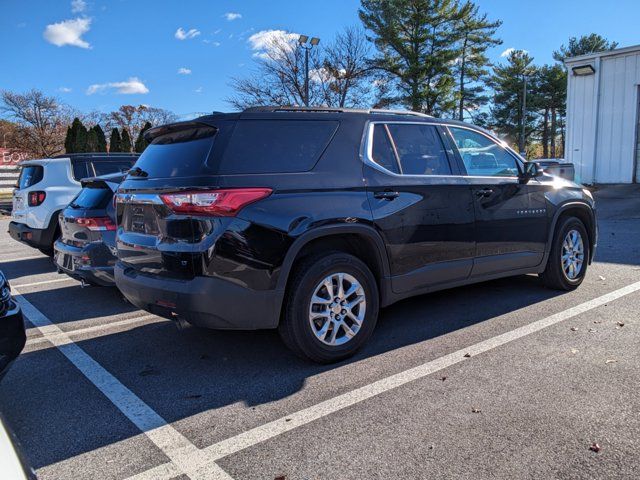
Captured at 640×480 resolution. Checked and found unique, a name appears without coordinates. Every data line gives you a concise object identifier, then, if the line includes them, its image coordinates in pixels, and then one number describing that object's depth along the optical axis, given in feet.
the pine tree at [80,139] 122.21
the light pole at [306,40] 66.28
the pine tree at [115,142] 132.57
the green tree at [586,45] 163.43
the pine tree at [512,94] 169.99
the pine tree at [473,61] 137.56
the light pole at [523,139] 145.65
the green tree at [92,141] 123.85
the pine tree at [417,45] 118.11
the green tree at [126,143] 132.16
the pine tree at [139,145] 114.87
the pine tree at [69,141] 122.93
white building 58.08
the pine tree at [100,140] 126.72
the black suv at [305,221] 11.21
